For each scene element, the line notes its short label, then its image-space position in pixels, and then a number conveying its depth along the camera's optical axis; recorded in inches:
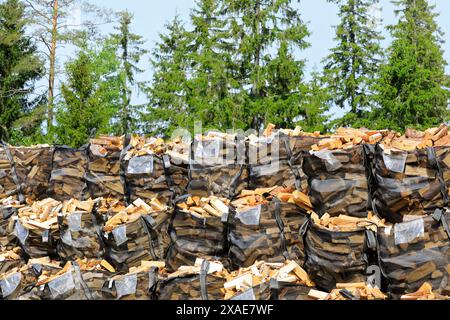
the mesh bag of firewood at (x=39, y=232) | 361.4
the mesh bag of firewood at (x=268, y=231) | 292.5
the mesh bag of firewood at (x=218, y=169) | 328.5
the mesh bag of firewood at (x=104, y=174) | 366.6
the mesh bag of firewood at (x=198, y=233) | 307.7
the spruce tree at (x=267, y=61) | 828.6
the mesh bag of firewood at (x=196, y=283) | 283.3
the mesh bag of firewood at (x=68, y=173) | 388.8
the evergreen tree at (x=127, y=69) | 1139.3
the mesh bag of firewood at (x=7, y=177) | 414.9
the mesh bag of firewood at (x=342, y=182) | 282.8
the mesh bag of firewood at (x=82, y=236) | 342.3
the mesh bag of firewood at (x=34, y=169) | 410.3
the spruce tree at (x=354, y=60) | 977.5
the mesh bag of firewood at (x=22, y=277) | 332.8
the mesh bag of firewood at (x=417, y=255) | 248.8
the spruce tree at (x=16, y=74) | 1066.7
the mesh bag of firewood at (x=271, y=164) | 319.9
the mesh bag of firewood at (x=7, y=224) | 381.1
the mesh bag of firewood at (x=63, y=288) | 304.5
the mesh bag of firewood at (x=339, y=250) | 269.0
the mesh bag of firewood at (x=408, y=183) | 268.4
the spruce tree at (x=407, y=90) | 877.8
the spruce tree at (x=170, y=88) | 1024.2
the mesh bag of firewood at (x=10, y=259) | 362.9
